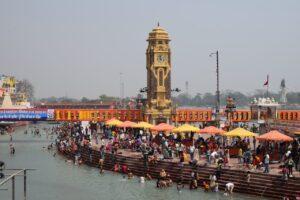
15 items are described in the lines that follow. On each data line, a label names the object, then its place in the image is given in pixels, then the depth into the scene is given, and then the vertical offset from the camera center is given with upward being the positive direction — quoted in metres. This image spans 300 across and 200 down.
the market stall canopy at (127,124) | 53.67 -1.79
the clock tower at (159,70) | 74.31 +3.74
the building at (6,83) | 191.38 +6.07
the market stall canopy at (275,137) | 36.17 -1.96
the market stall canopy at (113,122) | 57.11 -1.73
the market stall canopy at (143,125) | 52.01 -1.80
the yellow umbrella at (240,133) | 39.56 -1.90
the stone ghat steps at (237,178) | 31.94 -4.21
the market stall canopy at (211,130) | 43.50 -1.91
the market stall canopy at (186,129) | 45.16 -1.85
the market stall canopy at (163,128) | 48.59 -1.90
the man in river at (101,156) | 49.06 -4.11
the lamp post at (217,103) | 61.08 -0.08
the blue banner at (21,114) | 79.75 -1.32
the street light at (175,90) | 75.53 +1.46
